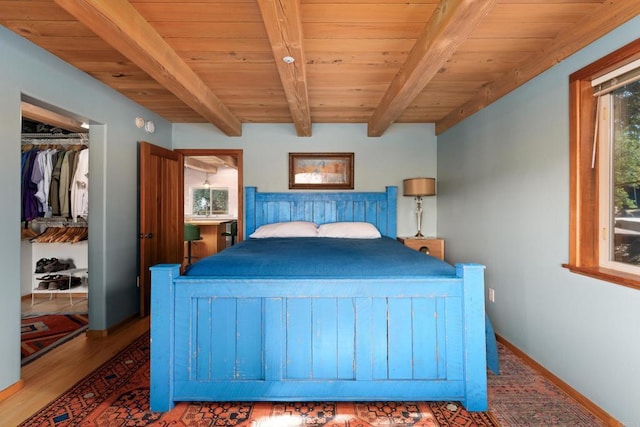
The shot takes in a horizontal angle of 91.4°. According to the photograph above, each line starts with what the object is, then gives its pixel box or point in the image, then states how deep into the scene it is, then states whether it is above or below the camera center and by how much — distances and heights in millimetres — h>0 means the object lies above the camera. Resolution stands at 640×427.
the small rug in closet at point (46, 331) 2502 -1099
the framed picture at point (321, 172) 3973 +492
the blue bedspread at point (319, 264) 1762 -314
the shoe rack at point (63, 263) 3671 -636
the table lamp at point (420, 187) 3660 +274
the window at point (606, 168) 1631 +232
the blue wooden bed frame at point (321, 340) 1696 -712
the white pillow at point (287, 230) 3449 -216
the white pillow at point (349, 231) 3403 -226
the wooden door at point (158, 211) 3154 +4
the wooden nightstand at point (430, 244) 3633 -397
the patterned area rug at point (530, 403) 1650 -1120
